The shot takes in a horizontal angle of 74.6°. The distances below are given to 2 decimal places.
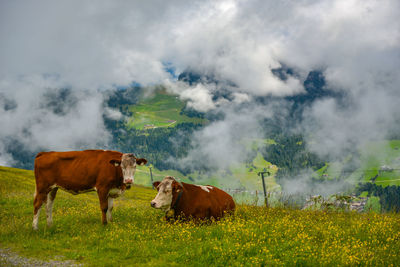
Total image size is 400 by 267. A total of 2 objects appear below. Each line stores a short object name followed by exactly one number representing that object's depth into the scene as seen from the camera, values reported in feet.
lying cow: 41.09
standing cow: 40.22
